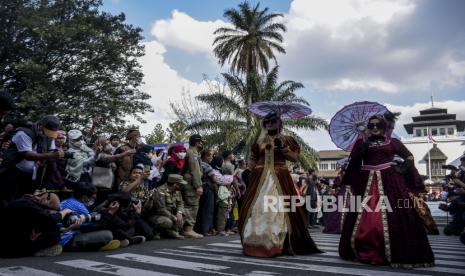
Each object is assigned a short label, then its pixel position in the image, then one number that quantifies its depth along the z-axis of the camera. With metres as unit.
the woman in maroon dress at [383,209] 4.86
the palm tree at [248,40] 28.47
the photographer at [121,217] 6.55
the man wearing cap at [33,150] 5.64
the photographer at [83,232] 5.97
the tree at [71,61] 19.12
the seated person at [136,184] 7.64
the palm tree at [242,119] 22.77
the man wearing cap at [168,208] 8.10
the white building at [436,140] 57.59
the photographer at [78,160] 7.18
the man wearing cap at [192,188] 8.74
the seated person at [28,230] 5.29
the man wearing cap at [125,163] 7.88
